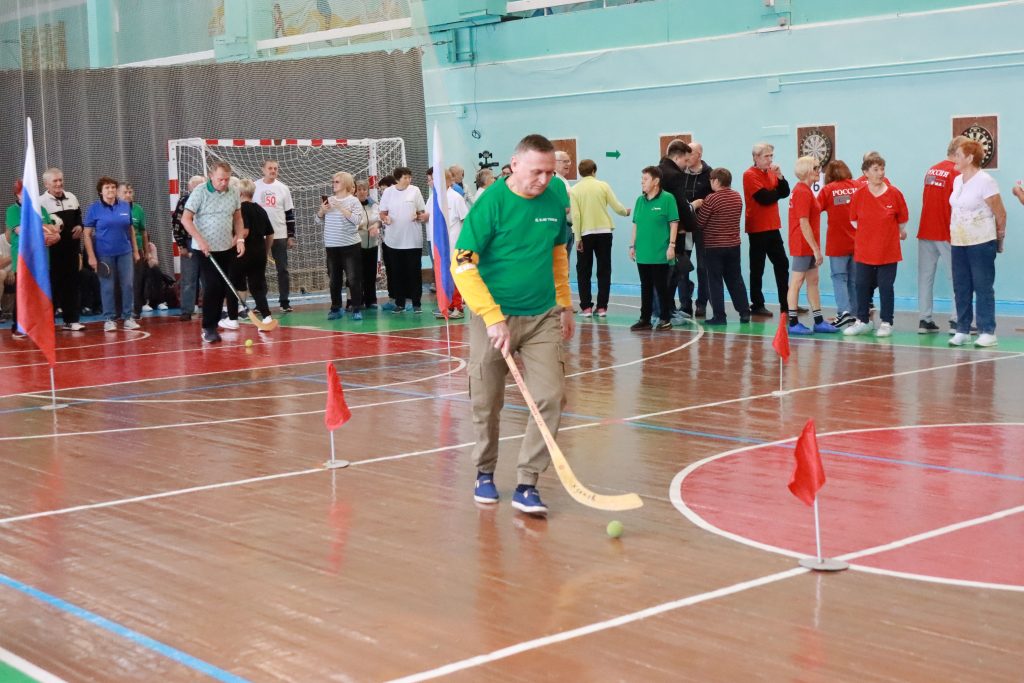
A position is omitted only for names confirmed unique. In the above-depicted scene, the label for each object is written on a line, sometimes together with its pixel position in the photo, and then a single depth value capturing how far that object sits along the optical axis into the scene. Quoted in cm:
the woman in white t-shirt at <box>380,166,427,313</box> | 1655
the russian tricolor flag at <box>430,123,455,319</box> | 1165
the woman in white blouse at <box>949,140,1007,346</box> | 1134
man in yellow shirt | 1471
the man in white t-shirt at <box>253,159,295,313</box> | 1686
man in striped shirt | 1398
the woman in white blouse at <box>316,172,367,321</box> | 1616
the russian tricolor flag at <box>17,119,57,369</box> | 1016
